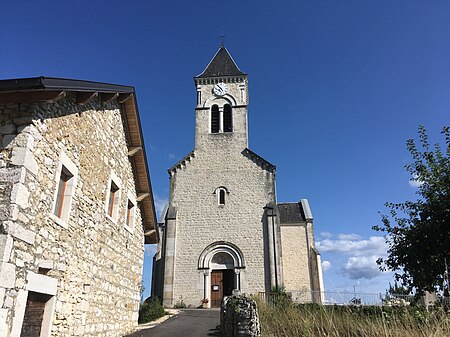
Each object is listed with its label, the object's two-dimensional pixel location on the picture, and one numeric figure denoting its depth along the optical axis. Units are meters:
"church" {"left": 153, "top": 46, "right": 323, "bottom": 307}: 20.59
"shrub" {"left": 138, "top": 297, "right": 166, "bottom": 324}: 14.60
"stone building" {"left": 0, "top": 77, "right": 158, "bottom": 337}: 5.43
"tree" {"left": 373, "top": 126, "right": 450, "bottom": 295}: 10.71
